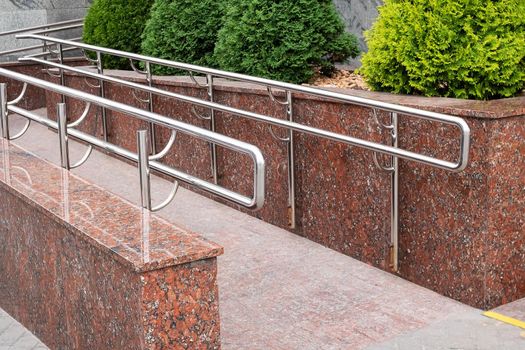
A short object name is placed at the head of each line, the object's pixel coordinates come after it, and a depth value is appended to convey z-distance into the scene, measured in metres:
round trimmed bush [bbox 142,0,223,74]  9.26
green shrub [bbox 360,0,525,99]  5.87
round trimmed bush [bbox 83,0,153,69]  11.06
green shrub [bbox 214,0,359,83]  7.77
